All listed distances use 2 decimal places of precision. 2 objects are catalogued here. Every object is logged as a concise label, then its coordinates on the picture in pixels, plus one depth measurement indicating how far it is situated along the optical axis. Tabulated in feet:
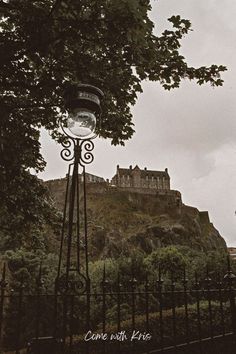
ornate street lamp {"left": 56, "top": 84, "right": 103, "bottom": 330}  10.51
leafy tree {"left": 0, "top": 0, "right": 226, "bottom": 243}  11.73
